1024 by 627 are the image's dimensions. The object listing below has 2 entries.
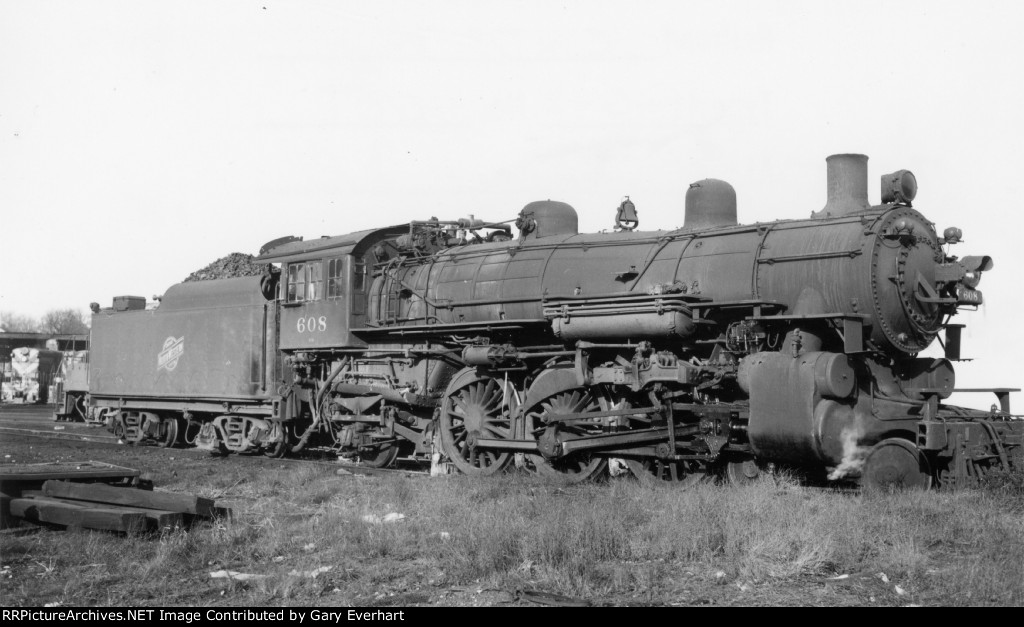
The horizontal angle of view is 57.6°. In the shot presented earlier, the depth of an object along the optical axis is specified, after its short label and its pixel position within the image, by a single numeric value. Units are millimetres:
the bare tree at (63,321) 98312
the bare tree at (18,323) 101319
